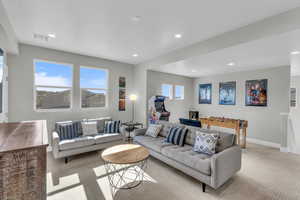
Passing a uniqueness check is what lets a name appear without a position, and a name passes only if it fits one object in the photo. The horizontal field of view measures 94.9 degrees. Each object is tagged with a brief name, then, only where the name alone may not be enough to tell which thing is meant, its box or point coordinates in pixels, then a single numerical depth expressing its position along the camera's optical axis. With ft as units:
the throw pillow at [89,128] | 12.48
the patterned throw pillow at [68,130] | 11.40
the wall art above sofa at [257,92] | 15.64
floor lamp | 16.62
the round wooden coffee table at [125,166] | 7.38
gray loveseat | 10.21
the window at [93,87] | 14.82
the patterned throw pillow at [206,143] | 8.46
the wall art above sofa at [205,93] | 21.07
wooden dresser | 2.97
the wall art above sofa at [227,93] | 18.28
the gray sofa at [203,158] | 7.07
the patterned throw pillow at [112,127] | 13.30
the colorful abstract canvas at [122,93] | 17.21
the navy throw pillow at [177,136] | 10.24
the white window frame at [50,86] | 12.32
